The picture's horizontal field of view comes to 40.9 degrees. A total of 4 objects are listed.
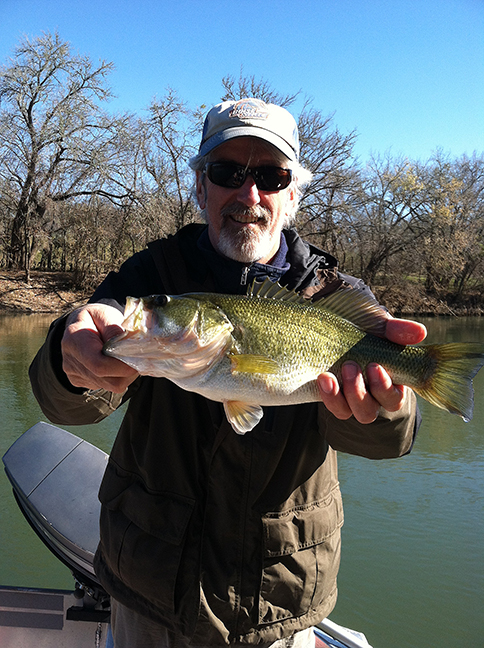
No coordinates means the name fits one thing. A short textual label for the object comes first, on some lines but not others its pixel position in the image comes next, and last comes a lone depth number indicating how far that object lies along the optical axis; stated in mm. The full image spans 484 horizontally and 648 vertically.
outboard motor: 1233
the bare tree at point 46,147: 20102
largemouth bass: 844
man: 874
